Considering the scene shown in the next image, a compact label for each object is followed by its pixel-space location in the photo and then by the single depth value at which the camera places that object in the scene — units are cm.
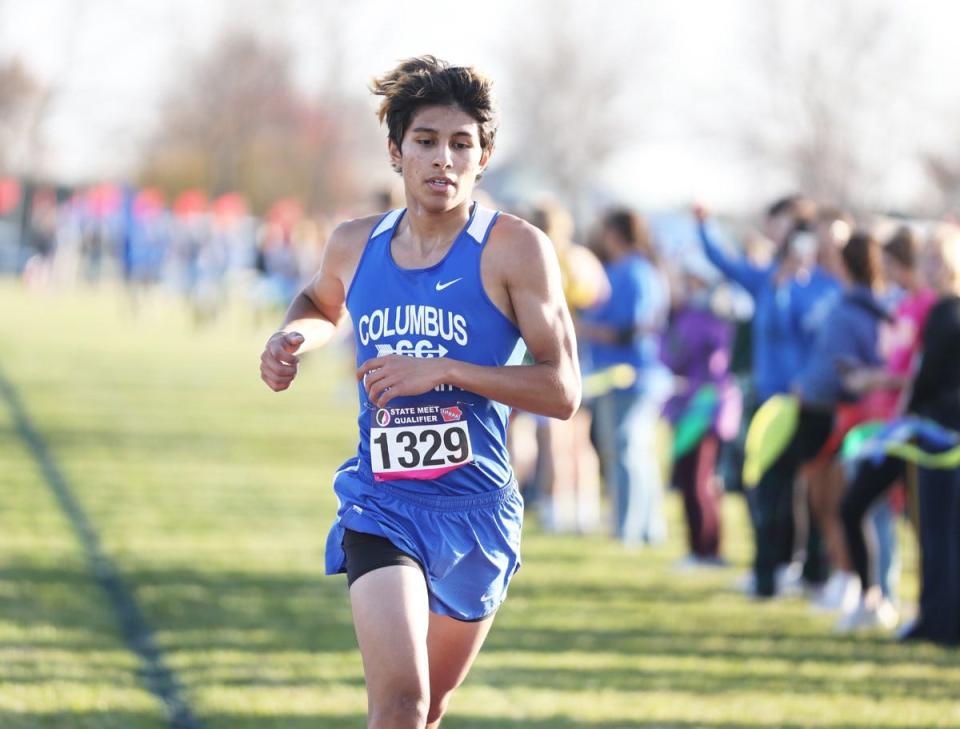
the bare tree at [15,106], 6512
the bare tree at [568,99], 5697
